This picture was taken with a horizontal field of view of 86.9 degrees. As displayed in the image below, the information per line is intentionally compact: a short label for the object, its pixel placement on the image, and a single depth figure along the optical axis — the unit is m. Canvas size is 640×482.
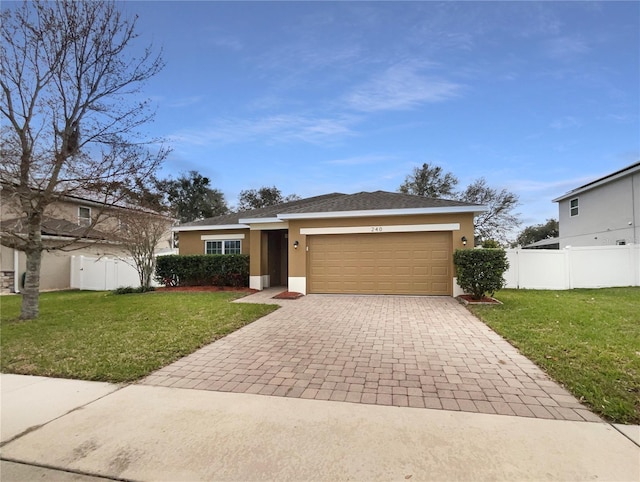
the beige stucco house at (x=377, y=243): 11.45
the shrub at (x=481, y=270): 9.48
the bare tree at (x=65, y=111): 7.89
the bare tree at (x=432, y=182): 29.61
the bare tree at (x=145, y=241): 13.58
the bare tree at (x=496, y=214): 28.00
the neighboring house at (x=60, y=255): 15.76
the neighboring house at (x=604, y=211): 15.59
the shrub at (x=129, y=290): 13.93
